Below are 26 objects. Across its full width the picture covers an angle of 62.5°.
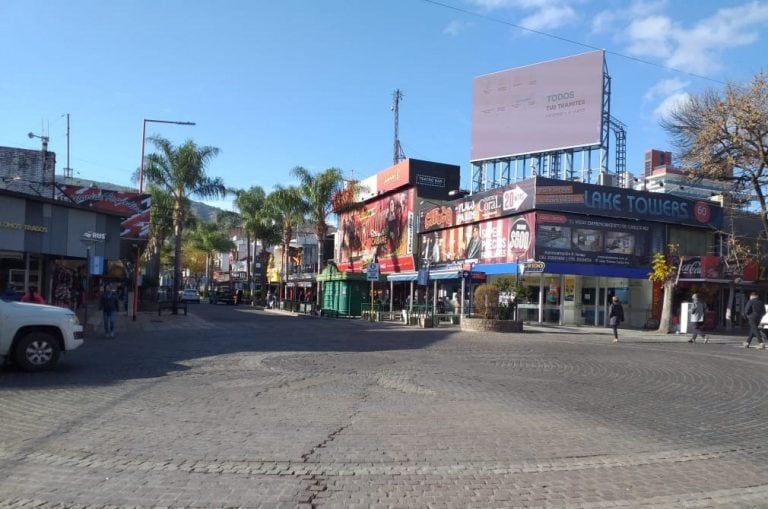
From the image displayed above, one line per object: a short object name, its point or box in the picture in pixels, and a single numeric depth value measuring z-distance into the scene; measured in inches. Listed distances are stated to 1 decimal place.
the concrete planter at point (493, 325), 998.4
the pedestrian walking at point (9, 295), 470.1
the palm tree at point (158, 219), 1569.9
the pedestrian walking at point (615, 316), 908.6
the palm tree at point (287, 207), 1845.5
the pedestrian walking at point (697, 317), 927.7
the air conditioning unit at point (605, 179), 1421.0
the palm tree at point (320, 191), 1782.7
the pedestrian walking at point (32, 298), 566.3
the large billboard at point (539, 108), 1396.4
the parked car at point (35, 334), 442.6
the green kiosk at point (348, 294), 1577.3
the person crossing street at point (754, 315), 794.2
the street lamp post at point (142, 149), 1389.0
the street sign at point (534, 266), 1078.9
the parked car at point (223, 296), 2581.2
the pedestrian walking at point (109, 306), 768.3
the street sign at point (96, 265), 892.0
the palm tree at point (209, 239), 2971.7
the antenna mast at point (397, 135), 2177.7
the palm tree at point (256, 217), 2206.0
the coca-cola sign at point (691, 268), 1235.2
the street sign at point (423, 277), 1200.8
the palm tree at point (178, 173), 1462.8
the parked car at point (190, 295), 2439.5
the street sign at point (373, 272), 1303.6
